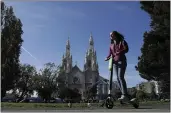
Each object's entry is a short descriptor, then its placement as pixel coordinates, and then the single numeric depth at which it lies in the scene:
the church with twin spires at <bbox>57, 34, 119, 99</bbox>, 67.95
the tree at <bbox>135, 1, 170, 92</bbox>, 13.19
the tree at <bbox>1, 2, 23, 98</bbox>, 18.18
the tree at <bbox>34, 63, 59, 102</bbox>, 41.98
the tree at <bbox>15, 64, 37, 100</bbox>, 40.49
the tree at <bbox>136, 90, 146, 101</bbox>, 46.26
